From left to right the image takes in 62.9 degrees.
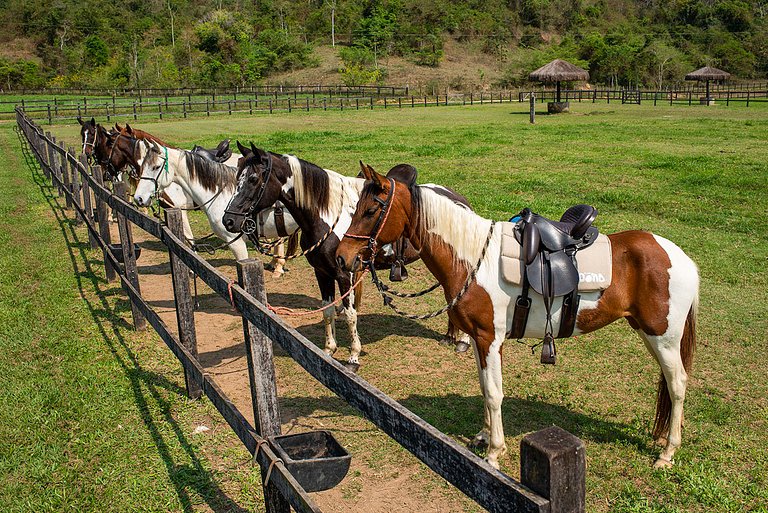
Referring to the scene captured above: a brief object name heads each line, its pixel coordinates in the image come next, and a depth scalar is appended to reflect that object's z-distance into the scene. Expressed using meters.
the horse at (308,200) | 6.26
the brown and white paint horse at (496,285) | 4.37
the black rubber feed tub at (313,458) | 3.01
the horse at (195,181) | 8.16
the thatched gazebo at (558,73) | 42.00
